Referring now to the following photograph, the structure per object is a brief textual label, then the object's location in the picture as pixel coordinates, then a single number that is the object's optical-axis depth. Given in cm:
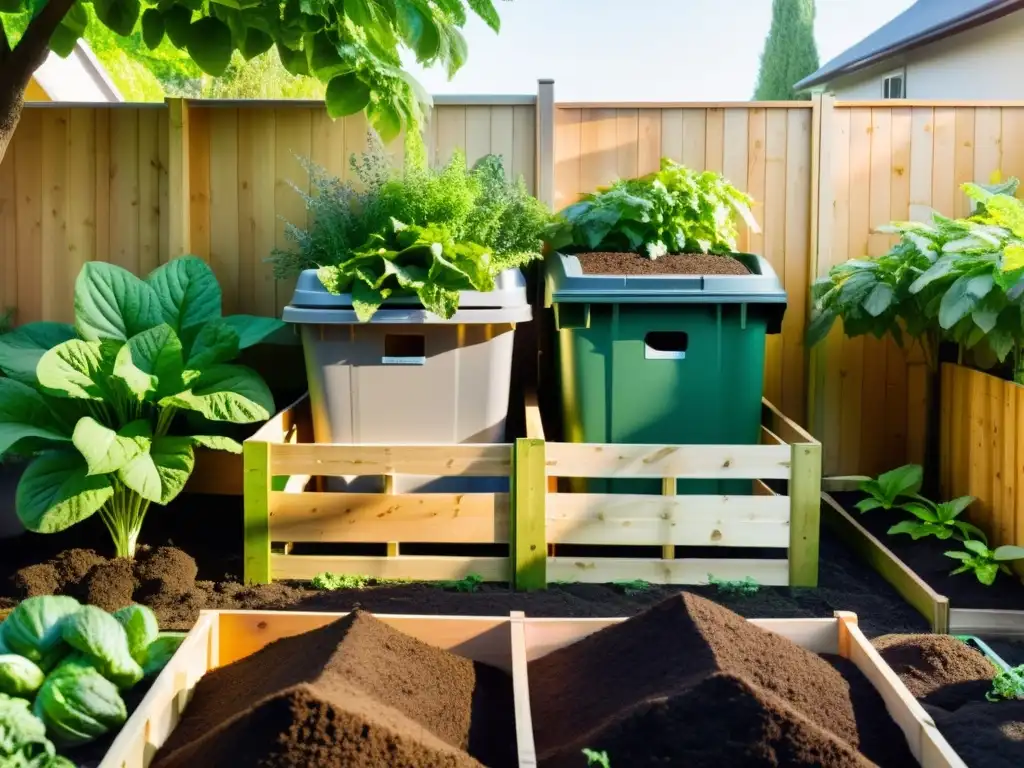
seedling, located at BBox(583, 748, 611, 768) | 195
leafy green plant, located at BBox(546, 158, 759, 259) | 447
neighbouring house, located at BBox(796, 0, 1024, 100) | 1166
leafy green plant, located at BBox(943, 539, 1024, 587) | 379
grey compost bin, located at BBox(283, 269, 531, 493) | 416
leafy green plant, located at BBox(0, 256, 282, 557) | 371
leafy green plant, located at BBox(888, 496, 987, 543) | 418
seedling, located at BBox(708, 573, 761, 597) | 383
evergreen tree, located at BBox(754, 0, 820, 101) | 2959
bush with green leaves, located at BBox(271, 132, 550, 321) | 405
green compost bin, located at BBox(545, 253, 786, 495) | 418
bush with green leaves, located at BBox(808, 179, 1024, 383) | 384
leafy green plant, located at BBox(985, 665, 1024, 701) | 276
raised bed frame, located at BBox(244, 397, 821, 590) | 385
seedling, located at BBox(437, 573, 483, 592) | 384
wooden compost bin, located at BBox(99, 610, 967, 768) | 246
